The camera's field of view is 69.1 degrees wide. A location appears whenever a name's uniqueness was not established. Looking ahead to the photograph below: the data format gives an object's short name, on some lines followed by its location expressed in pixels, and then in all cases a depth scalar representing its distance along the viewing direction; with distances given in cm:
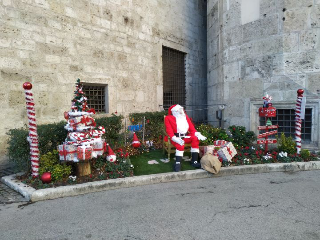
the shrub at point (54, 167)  426
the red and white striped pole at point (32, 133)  411
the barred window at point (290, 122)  636
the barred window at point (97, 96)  711
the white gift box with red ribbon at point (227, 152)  529
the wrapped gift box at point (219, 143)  577
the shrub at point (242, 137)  638
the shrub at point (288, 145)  574
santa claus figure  520
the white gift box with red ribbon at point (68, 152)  412
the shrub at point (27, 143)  430
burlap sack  480
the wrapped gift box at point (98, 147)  431
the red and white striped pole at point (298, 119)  551
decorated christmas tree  415
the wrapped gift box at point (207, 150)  542
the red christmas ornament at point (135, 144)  638
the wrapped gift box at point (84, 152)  412
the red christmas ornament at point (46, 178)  405
